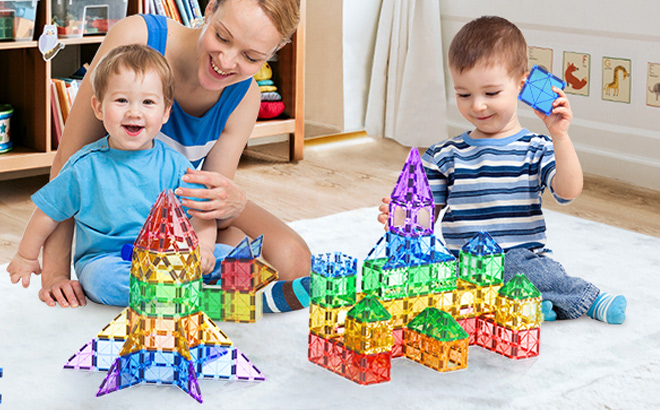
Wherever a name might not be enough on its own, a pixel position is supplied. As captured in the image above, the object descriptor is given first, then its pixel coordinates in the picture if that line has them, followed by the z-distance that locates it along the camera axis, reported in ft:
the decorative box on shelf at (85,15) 8.39
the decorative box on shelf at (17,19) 7.94
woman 5.03
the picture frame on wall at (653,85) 9.06
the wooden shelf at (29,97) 8.23
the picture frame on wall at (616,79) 9.36
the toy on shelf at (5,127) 8.20
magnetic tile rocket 3.91
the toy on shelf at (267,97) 9.82
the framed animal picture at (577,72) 9.71
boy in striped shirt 5.35
